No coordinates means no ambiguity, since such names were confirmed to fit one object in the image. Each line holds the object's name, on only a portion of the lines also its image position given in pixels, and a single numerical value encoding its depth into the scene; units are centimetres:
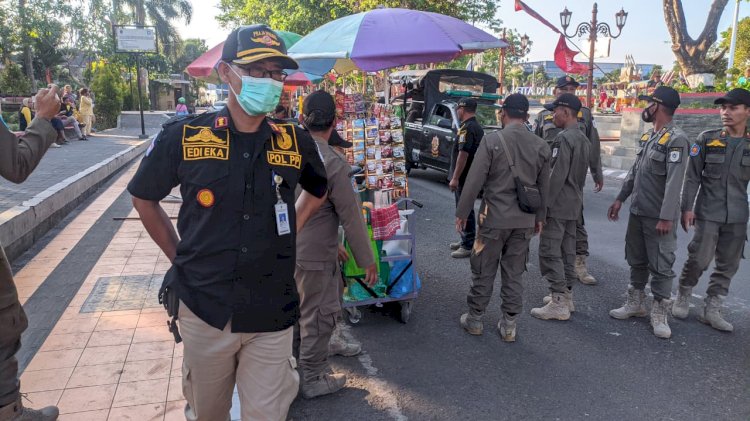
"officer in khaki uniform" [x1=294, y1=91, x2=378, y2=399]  321
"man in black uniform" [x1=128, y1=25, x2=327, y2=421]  203
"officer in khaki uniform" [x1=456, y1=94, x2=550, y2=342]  421
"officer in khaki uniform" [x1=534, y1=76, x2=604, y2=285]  577
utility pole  2047
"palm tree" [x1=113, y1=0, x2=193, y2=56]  4362
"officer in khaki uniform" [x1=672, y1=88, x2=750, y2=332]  439
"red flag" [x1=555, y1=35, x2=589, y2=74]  1630
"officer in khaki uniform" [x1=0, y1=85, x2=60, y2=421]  251
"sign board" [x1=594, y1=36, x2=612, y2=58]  1773
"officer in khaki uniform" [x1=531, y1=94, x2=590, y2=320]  477
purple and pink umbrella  483
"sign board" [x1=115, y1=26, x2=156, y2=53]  1997
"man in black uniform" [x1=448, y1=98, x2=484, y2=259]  648
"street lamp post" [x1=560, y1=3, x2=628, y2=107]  1759
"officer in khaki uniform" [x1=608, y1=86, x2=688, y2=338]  433
